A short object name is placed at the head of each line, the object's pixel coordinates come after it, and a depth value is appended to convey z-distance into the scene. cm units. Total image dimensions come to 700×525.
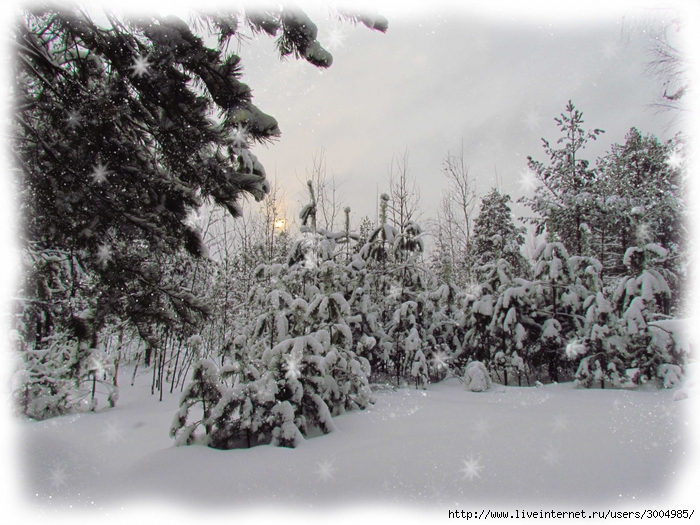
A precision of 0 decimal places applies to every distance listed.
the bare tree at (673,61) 571
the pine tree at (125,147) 230
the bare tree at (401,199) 1223
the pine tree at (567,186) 1016
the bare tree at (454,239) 2020
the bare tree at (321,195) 1242
